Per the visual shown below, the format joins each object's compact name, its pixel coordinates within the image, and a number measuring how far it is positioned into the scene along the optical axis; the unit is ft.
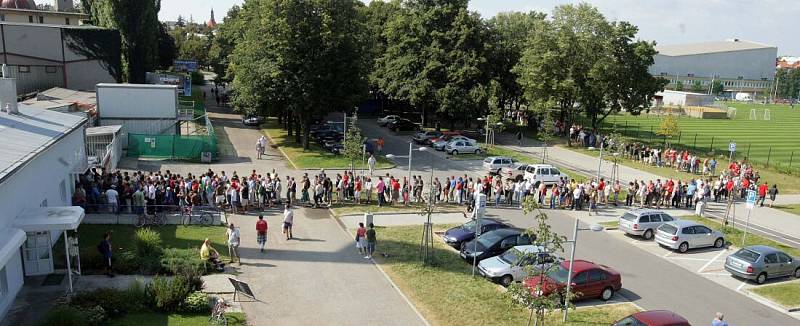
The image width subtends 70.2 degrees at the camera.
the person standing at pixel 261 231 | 65.16
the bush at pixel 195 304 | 50.11
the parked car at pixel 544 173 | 111.86
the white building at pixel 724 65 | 510.99
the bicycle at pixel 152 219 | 72.54
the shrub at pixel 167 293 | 49.75
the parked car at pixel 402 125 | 179.93
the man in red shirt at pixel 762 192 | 107.34
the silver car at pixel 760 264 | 67.62
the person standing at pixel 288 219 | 71.00
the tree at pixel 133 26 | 173.84
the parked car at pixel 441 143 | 147.95
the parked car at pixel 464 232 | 73.36
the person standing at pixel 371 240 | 66.80
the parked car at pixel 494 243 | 67.80
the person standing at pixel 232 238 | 62.08
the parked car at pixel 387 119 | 185.35
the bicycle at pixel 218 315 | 46.98
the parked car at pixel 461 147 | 143.64
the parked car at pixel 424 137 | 156.66
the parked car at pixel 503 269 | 62.28
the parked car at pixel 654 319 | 48.67
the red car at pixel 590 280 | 58.65
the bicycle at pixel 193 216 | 74.79
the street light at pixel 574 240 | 48.73
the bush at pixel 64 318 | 42.80
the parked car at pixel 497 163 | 124.36
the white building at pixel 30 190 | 47.91
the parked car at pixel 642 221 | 81.76
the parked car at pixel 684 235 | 77.10
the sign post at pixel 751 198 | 81.02
